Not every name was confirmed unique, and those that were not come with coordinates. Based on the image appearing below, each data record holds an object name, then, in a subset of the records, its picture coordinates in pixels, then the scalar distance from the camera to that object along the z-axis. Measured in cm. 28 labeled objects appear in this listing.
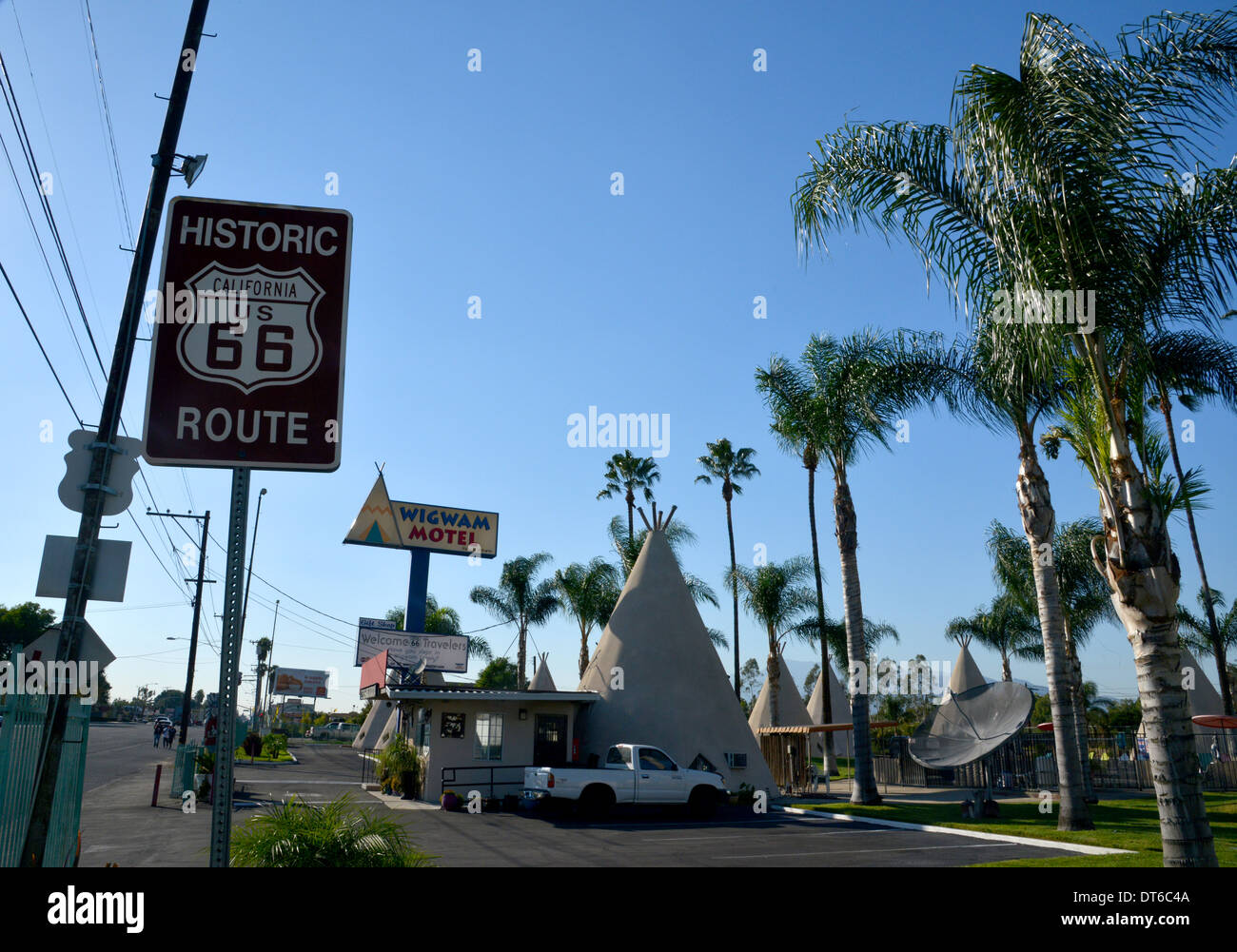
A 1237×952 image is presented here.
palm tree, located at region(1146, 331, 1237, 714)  1546
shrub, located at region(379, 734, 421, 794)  2583
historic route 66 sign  392
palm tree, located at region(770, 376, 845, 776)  2411
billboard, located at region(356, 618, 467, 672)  3278
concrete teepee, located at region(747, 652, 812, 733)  4300
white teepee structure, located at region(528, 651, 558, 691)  4122
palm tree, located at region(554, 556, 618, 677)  4319
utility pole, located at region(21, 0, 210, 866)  723
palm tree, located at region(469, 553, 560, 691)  4806
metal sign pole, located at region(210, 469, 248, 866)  360
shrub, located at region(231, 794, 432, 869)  681
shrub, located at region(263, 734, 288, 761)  4996
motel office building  2389
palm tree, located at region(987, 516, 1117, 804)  2705
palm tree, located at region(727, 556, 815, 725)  3572
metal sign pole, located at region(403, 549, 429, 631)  3522
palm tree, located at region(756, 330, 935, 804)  2133
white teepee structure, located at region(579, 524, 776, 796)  2503
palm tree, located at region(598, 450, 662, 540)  4550
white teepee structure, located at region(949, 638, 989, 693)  4656
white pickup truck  2011
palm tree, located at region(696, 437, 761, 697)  4300
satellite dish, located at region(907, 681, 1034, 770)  2064
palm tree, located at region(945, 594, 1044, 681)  4288
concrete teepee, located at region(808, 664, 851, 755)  4944
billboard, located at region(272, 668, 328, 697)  10006
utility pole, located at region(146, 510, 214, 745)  3266
